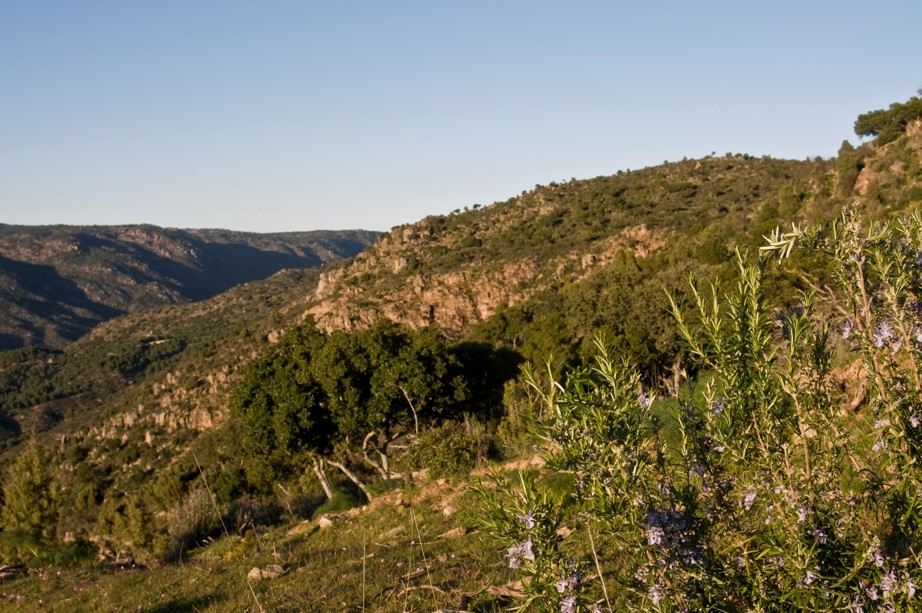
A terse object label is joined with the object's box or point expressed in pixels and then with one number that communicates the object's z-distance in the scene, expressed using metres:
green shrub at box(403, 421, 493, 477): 14.58
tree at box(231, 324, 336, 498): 19.34
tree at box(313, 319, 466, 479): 19.86
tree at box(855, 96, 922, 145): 43.47
